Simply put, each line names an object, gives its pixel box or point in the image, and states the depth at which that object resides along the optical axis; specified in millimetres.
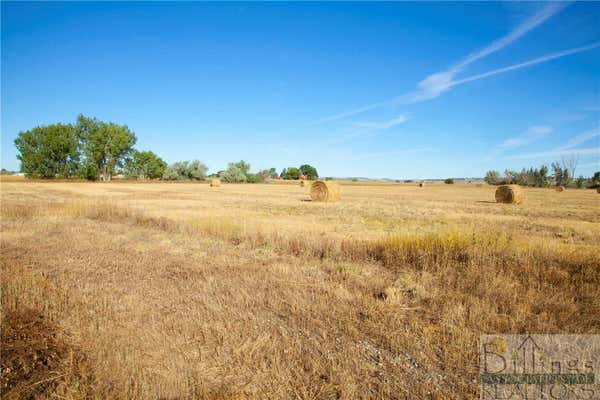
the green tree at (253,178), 88712
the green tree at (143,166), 85625
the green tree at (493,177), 88688
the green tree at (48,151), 72250
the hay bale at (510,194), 24578
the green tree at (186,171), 87188
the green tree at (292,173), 136875
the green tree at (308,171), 148300
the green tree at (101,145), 77312
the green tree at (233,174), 85312
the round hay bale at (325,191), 26031
